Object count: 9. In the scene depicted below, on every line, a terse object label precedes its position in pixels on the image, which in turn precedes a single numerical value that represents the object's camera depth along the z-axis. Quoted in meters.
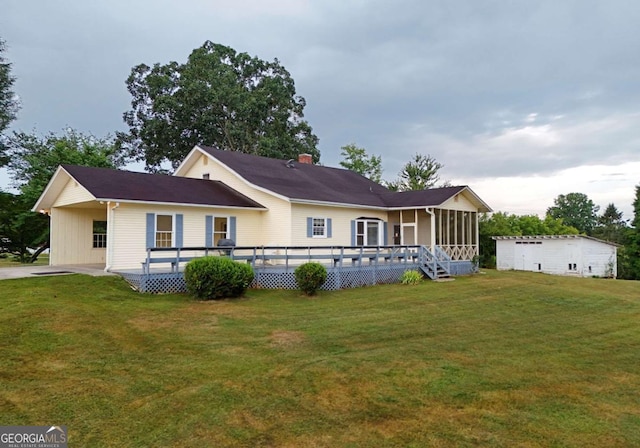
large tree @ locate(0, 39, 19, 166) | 28.88
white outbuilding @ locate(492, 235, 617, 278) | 26.05
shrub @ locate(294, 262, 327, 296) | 13.11
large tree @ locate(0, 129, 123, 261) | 23.00
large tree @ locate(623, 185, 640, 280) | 35.78
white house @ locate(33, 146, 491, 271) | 14.77
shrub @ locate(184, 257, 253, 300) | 11.91
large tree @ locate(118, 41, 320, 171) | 35.38
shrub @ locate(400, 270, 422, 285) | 16.47
